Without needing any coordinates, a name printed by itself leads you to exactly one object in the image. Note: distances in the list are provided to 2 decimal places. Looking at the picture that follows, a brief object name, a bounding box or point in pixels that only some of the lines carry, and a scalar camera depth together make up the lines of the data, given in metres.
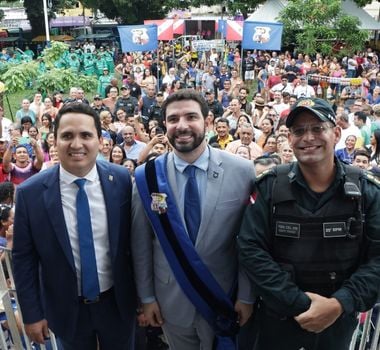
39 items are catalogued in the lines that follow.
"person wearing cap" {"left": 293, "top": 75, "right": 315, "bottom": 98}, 11.86
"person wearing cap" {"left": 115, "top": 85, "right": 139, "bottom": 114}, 10.15
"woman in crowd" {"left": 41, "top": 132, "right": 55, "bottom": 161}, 6.97
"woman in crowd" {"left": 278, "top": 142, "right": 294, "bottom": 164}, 5.59
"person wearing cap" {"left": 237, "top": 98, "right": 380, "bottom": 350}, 2.25
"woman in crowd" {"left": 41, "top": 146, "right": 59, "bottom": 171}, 6.16
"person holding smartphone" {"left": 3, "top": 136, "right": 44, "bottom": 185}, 6.32
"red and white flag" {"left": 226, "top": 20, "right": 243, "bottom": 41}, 16.47
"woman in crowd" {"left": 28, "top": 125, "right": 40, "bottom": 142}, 7.76
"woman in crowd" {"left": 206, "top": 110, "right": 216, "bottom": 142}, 7.54
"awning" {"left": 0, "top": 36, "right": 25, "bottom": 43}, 35.92
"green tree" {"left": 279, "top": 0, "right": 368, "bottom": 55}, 19.36
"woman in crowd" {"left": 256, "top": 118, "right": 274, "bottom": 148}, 7.32
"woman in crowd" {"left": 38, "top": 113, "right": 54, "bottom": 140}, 8.58
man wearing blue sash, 2.54
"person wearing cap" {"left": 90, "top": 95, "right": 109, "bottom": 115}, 9.97
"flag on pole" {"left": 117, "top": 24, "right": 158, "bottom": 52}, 13.73
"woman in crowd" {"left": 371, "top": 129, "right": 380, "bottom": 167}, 6.11
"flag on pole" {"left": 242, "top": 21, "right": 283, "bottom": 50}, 14.12
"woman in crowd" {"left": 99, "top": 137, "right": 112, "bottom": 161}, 6.42
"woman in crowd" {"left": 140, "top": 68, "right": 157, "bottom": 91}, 12.35
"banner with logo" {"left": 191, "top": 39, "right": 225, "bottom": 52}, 17.05
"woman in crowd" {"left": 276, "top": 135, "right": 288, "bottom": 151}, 6.07
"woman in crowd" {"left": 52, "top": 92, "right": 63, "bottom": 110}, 11.36
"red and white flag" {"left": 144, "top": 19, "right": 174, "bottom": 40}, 16.80
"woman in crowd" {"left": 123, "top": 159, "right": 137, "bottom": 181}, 5.76
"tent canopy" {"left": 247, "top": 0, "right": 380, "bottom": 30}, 23.95
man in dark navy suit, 2.59
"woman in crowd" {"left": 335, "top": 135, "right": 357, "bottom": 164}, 6.54
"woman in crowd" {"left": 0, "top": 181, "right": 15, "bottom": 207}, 5.12
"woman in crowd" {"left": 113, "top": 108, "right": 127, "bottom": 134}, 8.52
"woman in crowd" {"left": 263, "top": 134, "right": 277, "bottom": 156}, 6.50
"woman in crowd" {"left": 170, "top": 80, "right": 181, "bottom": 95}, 12.10
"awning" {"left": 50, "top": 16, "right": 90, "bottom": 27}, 45.47
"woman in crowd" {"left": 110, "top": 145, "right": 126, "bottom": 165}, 6.29
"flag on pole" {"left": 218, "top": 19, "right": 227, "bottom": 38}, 21.09
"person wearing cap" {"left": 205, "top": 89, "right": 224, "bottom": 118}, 9.91
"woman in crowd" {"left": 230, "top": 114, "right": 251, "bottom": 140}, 7.18
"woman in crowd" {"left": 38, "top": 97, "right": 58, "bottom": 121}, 10.01
